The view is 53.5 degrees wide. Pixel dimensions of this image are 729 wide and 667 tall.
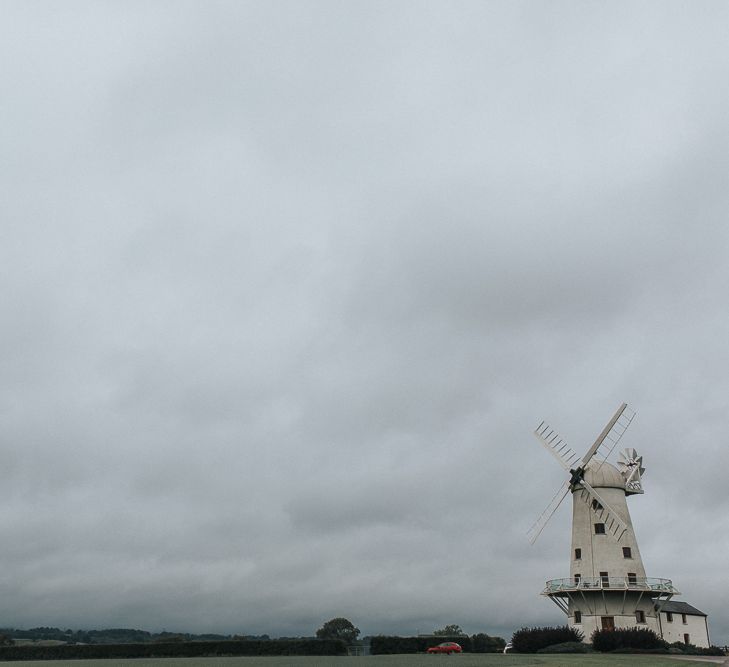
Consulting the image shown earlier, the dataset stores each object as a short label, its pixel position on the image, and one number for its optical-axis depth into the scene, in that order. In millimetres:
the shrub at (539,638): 53875
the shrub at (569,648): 50312
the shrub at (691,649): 52803
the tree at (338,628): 90062
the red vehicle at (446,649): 57781
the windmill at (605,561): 59231
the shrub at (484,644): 62906
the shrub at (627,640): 49875
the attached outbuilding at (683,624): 63375
